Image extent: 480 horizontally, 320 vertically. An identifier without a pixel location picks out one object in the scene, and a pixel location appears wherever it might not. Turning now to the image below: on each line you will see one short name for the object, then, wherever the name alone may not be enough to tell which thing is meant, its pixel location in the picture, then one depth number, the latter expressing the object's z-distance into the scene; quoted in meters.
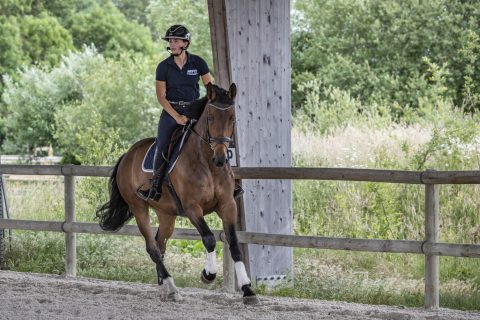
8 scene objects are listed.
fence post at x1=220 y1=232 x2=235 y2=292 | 18.72
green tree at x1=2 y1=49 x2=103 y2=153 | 62.84
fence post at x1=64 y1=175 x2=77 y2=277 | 20.95
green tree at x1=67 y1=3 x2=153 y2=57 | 87.94
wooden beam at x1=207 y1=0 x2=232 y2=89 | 19.11
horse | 15.62
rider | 17.09
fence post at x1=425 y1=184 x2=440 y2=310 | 16.09
